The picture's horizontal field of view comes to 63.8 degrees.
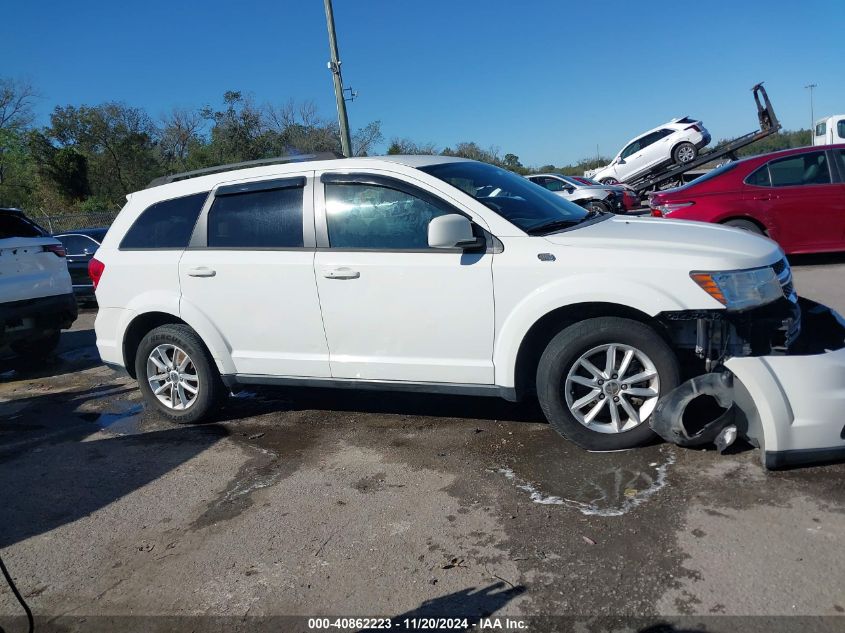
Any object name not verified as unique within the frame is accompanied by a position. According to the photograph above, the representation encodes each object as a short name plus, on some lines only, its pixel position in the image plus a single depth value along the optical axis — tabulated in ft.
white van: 63.31
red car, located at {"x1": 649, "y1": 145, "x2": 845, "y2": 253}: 30.04
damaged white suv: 12.55
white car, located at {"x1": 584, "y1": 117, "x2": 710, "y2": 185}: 74.28
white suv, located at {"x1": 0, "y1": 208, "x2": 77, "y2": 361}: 24.35
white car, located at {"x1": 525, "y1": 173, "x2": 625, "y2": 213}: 55.52
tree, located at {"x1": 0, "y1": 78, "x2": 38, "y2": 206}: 119.55
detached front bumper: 11.27
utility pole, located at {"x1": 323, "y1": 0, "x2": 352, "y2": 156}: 49.34
